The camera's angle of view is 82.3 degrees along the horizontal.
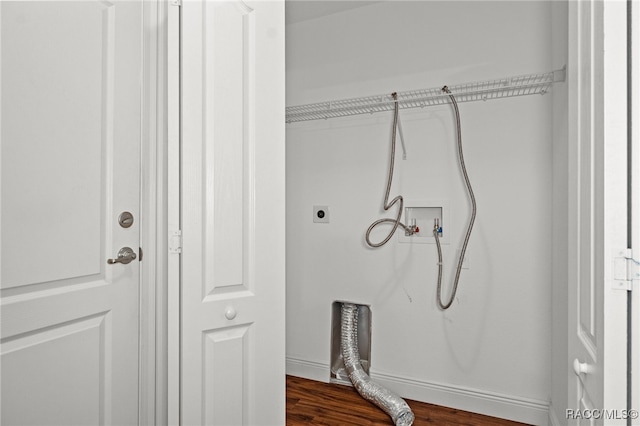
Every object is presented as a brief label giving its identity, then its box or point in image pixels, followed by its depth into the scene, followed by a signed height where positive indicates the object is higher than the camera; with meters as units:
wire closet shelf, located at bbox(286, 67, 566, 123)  1.92 +0.69
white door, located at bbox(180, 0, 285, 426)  1.23 +0.00
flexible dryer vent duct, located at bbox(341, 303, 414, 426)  1.99 -1.04
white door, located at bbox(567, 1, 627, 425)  0.78 +0.01
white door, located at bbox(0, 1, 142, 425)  0.98 +0.01
